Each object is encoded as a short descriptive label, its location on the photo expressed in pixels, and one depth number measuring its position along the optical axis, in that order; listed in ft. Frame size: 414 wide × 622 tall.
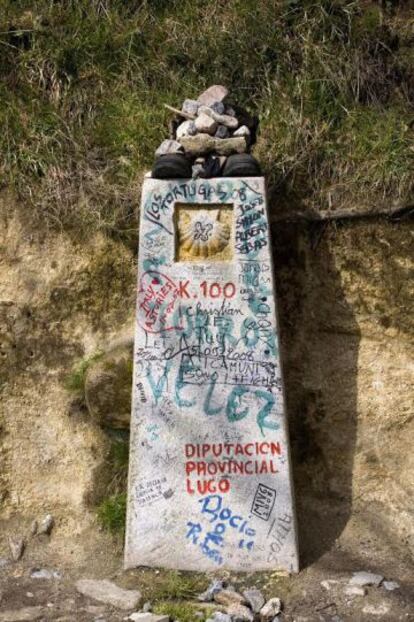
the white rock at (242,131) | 17.30
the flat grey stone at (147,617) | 13.80
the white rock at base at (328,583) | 14.84
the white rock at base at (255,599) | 14.39
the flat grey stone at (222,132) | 17.29
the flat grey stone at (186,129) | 17.35
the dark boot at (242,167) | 16.50
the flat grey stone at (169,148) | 16.99
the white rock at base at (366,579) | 14.85
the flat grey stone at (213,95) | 17.69
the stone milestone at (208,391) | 15.53
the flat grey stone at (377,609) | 14.01
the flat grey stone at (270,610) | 14.11
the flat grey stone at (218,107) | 17.57
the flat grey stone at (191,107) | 17.72
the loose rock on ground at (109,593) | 14.76
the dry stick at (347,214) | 18.22
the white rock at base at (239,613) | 13.92
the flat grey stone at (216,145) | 17.07
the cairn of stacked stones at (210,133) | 17.01
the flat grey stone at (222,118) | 17.37
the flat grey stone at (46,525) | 17.49
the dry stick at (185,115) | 17.62
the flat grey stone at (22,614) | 14.37
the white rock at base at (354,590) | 14.54
